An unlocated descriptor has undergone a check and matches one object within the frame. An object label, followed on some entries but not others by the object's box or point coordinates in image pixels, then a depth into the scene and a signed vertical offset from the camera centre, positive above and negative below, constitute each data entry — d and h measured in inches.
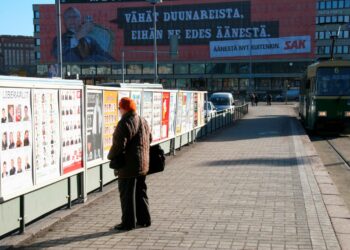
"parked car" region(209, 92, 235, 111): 1524.4 -43.7
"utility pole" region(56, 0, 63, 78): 737.3 +57.1
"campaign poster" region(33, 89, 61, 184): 255.8 -25.1
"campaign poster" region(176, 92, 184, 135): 595.2 -31.9
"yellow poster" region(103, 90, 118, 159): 355.3 -20.9
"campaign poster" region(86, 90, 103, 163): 325.8 -24.9
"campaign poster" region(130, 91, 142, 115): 422.8 -10.1
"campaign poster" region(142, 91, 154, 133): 455.4 -18.8
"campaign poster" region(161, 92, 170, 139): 525.7 -29.4
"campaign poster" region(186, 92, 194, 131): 666.8 -32.2
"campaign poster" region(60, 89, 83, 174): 288.2 -25.5
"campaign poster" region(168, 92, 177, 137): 557.0 -31.8
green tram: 885.8 -16.3
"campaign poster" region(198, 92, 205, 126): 767.1 -34.6
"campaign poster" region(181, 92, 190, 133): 627.7 -33.5
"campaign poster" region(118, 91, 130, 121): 380.9 -6.8
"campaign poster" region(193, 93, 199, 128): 713.8 -33.8
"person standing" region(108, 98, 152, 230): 247.6 -36.5
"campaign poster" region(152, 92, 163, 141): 491.2 -28.8
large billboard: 3713.1 +400.8
